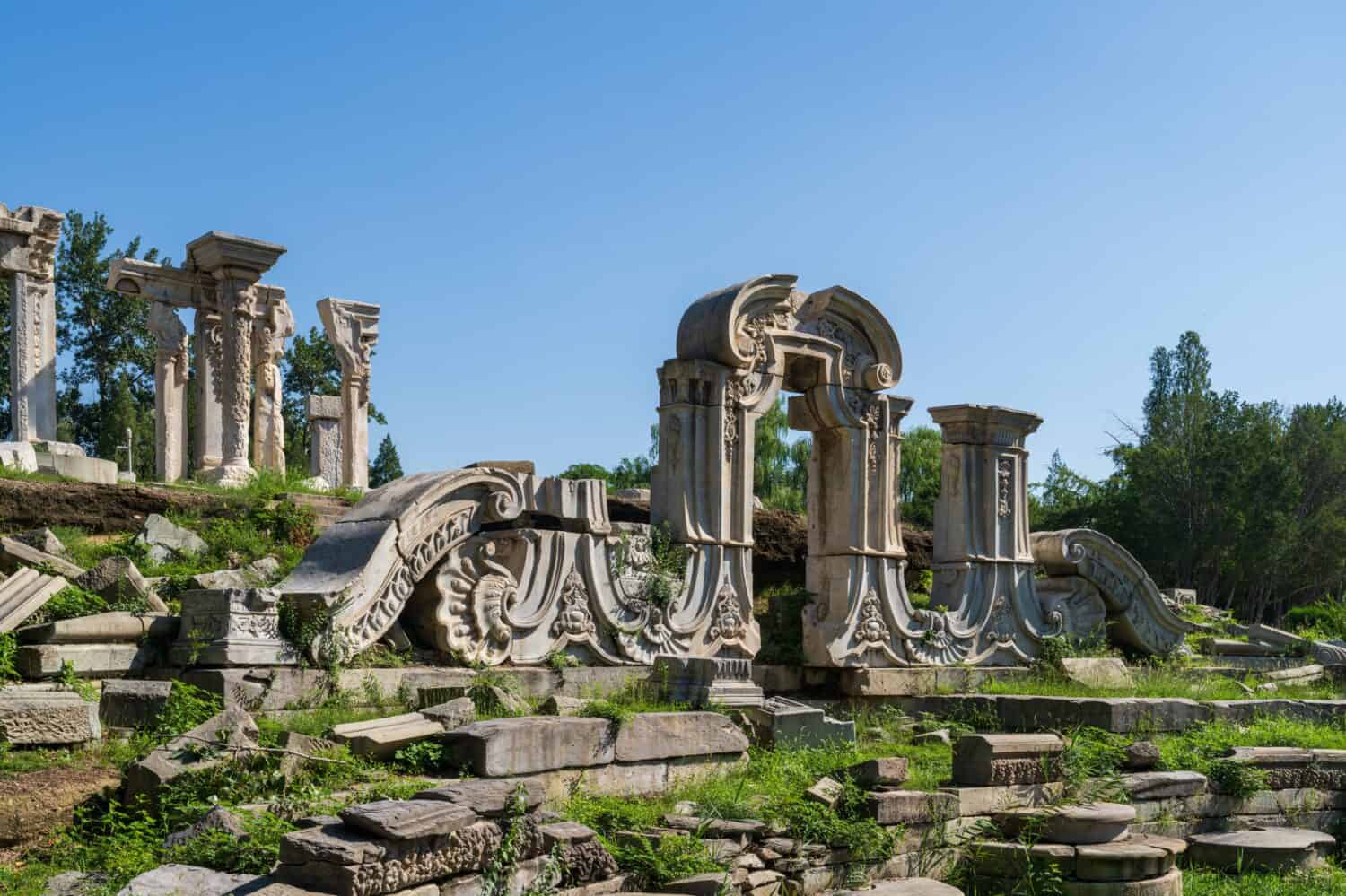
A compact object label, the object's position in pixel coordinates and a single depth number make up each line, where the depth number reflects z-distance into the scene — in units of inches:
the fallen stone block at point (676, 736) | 316.5
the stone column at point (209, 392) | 810.8
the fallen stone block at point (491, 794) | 235.6
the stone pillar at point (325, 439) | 927.0
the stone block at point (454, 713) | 305.0
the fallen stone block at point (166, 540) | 456.8
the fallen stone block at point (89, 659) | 315.6
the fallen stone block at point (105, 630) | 325.4
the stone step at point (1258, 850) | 345.1
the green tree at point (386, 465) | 2012.8
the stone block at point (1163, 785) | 354.6
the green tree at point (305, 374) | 1784.0
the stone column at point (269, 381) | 899.4
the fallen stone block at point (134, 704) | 296.8
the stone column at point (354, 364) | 954.7
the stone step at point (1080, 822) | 309.0
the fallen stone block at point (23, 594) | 333.4
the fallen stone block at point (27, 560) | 393.7
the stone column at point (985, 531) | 535.5
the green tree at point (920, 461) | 1538.1
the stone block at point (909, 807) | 305.3
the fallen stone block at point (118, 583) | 354.3
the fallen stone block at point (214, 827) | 231.0
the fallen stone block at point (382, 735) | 281.4
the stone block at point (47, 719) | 270.4
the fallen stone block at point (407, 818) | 214.7
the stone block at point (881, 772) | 315.9
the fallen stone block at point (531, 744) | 280.5
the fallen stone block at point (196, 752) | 251.9
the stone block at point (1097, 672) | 504.1
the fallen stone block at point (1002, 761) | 335.0
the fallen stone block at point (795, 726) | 376.2
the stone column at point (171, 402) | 951.6
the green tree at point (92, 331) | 1716.3
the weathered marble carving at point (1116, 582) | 558.6
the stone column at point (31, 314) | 903.7
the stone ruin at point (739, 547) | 369.7
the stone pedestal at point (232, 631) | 318.3
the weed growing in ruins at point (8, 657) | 306.2
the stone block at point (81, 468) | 634.8
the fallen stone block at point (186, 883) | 208.1
